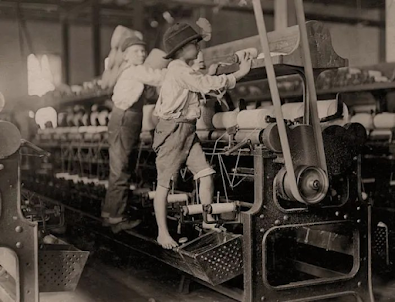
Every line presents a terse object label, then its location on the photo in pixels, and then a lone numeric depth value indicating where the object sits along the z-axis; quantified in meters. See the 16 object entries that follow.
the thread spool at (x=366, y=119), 4.56
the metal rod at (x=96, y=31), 5.90
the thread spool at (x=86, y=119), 5.43
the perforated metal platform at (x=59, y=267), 2.91
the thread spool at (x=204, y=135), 3.81
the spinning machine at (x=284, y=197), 2.77
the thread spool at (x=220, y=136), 3.58
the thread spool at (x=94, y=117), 5.30
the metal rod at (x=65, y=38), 4.72
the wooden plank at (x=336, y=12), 7.54
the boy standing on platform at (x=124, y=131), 4.16
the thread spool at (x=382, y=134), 4.50
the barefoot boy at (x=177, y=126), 3.18
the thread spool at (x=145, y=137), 4.60
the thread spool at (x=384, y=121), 4.46
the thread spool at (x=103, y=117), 5.19
